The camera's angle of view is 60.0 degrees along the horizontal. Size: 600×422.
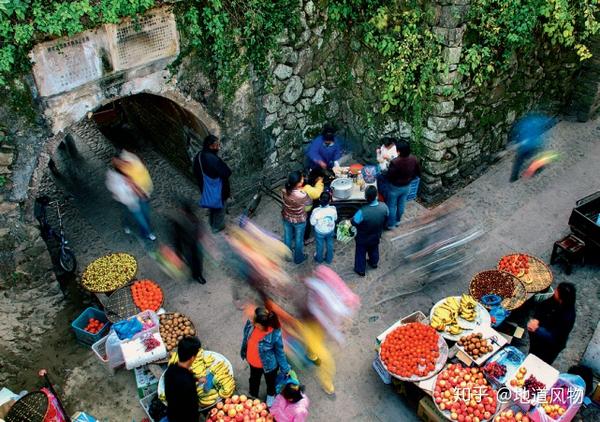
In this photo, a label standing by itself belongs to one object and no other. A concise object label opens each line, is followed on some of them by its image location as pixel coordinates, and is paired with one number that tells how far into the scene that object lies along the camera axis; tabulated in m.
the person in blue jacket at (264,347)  5.82
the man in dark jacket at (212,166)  8.44
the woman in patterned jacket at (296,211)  7.85
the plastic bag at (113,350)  6.88
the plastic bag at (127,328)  6.81
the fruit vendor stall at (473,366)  5.93
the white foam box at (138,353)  6.60
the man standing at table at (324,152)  9.29
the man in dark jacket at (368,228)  7.64
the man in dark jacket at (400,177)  8.54
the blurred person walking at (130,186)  8.46
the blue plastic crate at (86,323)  7.38
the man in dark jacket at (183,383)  5.32
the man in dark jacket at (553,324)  6.08
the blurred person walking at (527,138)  10.10
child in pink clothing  5.43
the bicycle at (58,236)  8.42
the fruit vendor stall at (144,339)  6.17
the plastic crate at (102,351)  7.02
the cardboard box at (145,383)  6.62
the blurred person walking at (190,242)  8.21
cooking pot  8.98
